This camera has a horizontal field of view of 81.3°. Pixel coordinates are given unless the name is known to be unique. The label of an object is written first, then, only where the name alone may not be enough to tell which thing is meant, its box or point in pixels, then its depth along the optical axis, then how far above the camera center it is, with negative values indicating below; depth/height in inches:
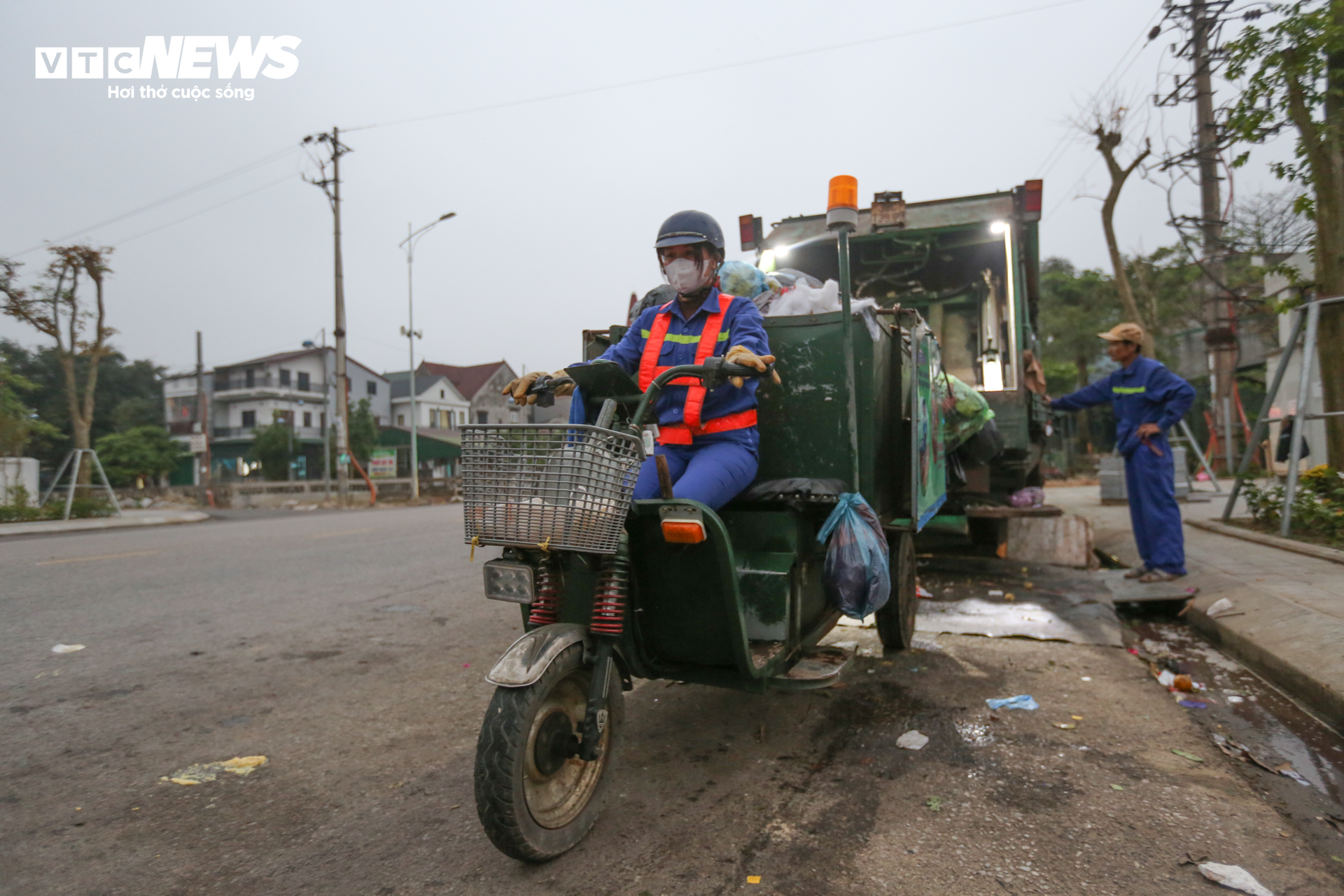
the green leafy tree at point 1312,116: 264.7 +115.1
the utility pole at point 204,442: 968.1 +33.8
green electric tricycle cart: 86.7 -13.3
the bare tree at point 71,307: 752.3 +160.5
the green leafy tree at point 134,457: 1481.3 +21.9
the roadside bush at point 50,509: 586.6 -30.7
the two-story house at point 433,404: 2128.4 +160.4
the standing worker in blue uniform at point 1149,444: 229.9 +0.1
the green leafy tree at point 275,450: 1601.9 +31.4
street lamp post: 1044.4 +193.7
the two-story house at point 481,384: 2265.0 +227.1
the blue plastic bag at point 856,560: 119.4 -16.7
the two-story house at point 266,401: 1903.3 +161.6
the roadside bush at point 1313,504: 252.2 -21.8
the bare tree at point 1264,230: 573.6 +168.0
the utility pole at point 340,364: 885.8 +111.7
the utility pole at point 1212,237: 598.5 +158.0
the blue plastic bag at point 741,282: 149.2 +32.8
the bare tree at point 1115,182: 695.1 +237.0
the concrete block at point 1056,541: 284.0 -34.9
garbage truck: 274.5 +66.2
